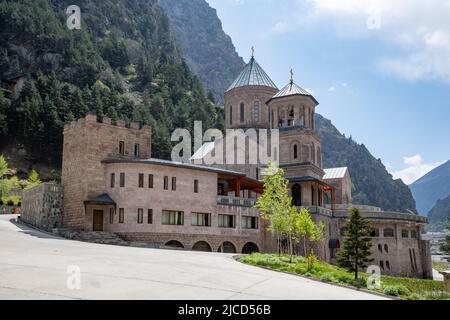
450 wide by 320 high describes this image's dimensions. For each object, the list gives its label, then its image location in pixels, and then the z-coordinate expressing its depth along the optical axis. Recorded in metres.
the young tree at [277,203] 34.41
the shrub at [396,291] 18.48
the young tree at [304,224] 32.84
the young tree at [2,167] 64.67
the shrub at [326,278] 21.09
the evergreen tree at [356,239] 31.82
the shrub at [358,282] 20.15
